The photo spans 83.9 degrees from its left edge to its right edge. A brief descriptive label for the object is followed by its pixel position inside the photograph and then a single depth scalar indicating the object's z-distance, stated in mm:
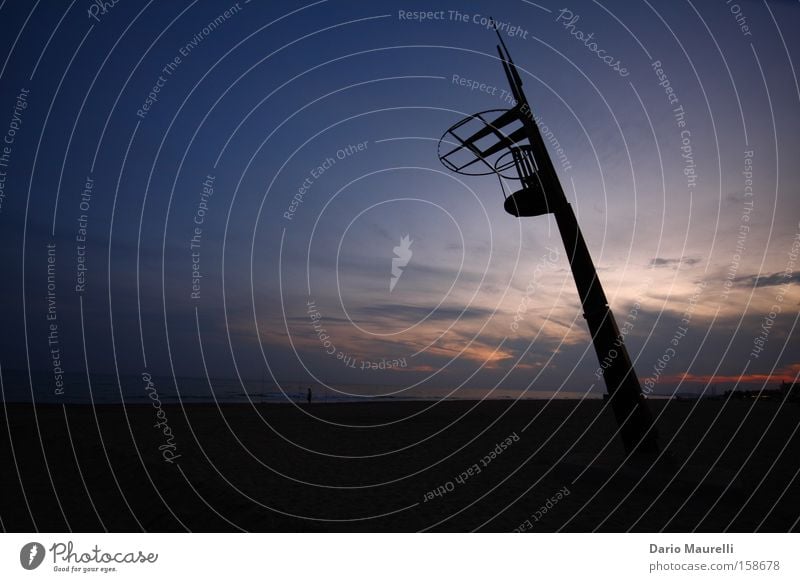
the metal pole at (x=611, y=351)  12172
